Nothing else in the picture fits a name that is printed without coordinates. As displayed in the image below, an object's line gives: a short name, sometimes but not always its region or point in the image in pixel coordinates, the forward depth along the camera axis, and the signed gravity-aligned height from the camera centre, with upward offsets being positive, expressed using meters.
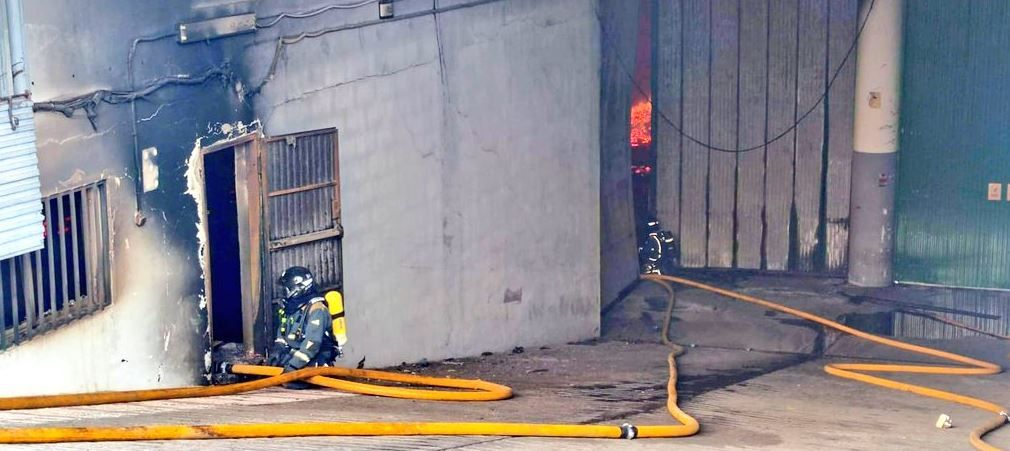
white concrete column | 28.89 -1.12
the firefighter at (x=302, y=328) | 18.92 -2.04
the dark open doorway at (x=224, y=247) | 20.05 -1.53
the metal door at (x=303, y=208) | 19.62 -1.21
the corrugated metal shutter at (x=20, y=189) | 14.54 -0.75
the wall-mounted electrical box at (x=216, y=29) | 17.59 +0.21
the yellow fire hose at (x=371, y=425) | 12.18 -2.17
